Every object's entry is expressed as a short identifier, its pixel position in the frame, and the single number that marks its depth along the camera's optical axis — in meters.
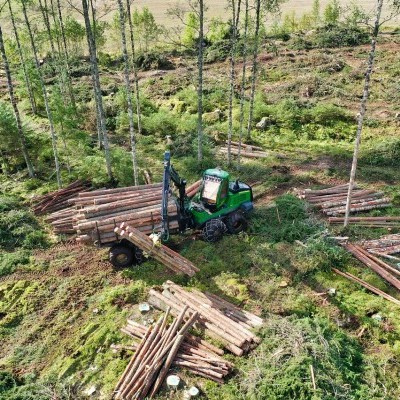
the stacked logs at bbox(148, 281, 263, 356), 9.88
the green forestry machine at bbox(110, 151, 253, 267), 13.23
